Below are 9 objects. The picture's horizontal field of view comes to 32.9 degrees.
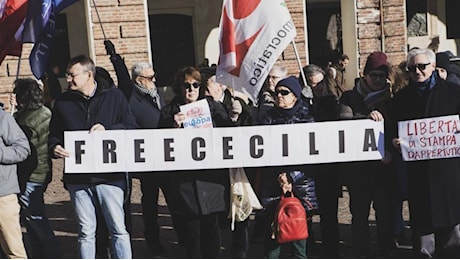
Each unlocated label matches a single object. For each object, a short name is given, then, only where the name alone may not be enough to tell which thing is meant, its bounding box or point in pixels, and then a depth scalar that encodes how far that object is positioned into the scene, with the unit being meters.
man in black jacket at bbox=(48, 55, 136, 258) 6.27
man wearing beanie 6.61
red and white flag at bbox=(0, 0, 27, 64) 7.66
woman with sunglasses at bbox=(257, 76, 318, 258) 6.40
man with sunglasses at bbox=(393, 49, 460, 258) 6.20
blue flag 7.41
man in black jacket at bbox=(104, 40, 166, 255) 7.14
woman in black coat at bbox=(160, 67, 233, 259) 6.51
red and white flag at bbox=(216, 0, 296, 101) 7.11
